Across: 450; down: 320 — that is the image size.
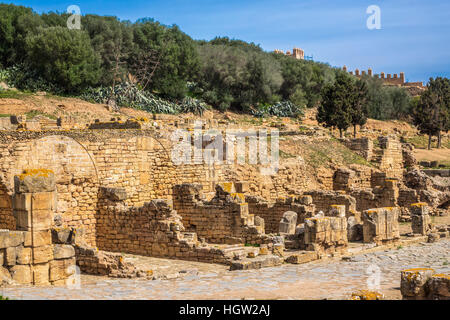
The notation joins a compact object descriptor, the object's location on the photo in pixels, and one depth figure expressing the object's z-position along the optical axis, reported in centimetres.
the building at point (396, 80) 9506
